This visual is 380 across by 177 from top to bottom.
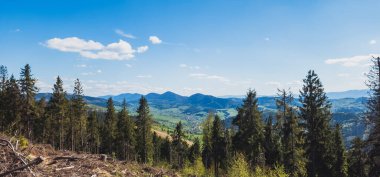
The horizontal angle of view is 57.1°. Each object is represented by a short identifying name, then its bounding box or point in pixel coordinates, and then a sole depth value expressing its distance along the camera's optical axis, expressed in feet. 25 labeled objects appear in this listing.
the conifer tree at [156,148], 347.36
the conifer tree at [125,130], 237.66
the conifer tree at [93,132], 272.10
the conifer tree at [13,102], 211.61
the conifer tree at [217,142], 216.33
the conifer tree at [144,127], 231.91
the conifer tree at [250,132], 165.17
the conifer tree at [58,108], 214.07
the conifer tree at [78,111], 227.40
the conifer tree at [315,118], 138.72
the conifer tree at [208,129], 234.58
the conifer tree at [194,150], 351.46
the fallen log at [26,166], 27.25
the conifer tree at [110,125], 242.58
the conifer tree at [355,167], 168.14
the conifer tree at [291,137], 143.84
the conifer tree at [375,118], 106.11
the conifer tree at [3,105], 213.66
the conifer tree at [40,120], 228.76
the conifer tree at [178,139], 265.34
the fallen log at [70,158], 37.13
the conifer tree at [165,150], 367.04
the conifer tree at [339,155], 168.06
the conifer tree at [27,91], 211.61
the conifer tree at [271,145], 186.39
